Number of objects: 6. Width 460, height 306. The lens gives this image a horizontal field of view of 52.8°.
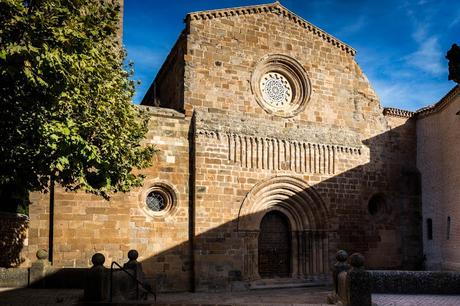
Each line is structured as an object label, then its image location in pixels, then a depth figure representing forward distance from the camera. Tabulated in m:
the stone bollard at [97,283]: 10.20
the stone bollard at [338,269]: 11.21
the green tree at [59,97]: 8.11
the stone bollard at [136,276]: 11.37
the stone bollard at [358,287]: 9.28
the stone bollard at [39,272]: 12.70
